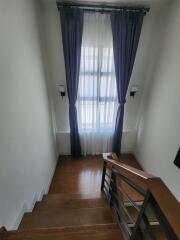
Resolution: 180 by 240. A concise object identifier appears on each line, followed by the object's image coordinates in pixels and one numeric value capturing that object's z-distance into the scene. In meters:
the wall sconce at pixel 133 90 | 3.05
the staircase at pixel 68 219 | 1.13
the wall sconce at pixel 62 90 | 2.92
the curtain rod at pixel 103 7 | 2.38
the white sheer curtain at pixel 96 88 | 2.59
